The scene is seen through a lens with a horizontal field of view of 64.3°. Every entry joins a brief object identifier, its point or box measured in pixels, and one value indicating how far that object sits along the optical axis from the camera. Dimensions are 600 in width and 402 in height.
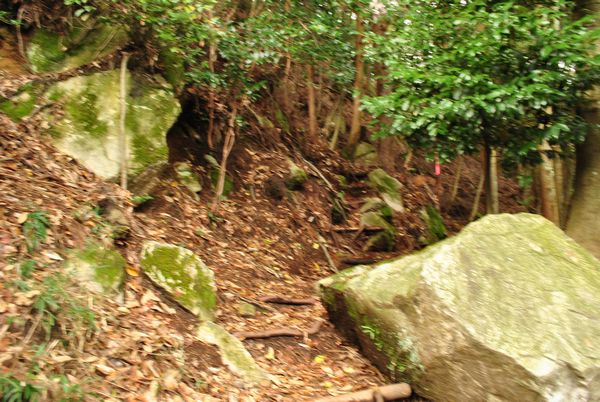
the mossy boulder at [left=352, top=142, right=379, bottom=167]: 11.57
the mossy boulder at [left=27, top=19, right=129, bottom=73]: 6.30
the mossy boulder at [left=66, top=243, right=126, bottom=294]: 4.11
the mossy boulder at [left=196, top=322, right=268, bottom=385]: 4.34
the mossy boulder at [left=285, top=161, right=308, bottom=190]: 8.80
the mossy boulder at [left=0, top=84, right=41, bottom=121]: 5.41
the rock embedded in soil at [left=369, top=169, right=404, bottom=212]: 10.46
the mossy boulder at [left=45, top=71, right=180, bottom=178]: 5.63
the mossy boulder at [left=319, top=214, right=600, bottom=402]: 3.55
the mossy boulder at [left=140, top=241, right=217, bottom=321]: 4.78
